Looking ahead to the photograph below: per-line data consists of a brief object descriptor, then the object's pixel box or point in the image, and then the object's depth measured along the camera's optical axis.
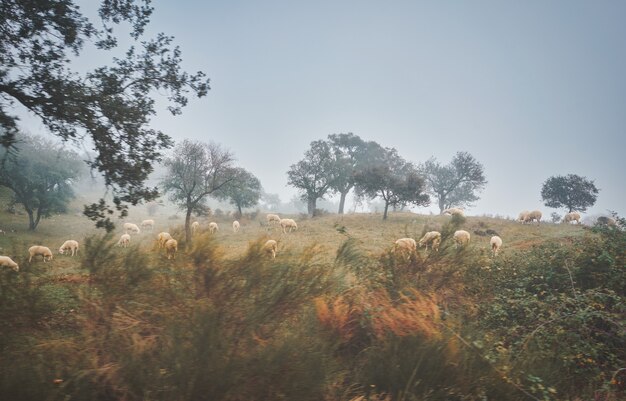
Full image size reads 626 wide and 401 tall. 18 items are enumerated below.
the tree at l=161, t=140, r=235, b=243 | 25.75
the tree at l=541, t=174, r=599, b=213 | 38.03
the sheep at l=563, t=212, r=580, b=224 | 27.17
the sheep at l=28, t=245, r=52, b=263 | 13.60
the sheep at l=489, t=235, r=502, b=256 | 14.57
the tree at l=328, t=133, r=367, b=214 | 45.50
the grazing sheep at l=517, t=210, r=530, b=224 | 26.35
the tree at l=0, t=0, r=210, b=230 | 5.88
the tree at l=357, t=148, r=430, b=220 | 32.75
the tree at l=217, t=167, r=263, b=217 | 38.43
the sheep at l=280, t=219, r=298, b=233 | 27.88
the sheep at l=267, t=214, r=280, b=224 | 31.58
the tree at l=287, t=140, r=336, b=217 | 44.06
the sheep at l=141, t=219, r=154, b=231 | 33.69
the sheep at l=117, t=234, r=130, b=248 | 21.29
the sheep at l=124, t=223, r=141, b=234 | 28.94
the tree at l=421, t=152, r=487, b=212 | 49.34
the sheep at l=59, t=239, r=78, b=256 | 17.53
